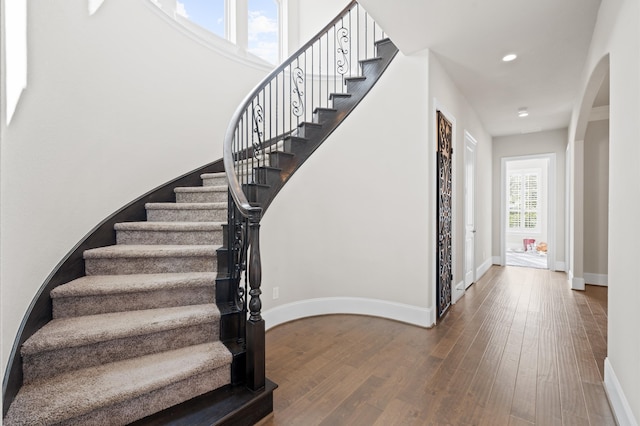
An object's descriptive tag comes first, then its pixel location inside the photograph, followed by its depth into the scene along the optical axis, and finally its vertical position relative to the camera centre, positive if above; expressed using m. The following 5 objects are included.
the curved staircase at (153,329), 1.55 -0.71
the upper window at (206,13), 3.85 +2.58
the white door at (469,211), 4.55 -0.04
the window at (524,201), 9.40 +0.23
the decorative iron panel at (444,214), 3.40 -0.06
